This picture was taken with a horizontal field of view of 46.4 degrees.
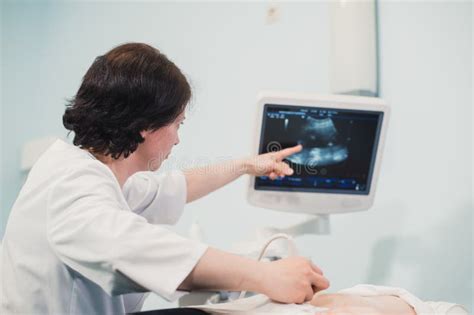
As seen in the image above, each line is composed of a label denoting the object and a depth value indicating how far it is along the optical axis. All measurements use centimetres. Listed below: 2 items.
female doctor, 87
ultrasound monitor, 144
